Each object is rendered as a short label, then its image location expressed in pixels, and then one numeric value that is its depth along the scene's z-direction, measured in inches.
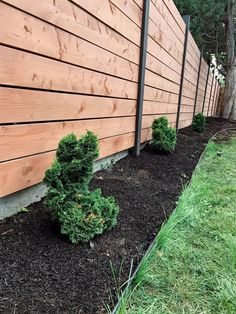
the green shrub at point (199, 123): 286.5
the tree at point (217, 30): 349.1
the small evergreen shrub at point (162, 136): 158.7
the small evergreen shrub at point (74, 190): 60.1
